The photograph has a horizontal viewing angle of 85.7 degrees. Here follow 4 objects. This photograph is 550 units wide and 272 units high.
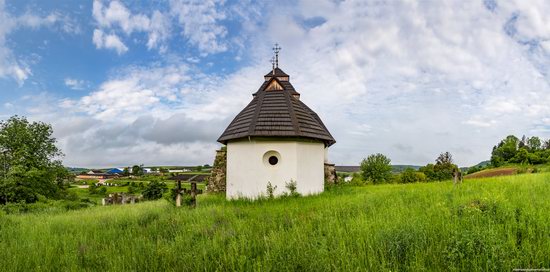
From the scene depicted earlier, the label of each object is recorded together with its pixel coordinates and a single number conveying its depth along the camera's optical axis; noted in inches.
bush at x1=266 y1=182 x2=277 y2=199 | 473.1
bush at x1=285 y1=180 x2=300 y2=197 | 470.3
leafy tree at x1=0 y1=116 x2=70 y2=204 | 1019.9
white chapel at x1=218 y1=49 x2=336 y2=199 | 479.8
